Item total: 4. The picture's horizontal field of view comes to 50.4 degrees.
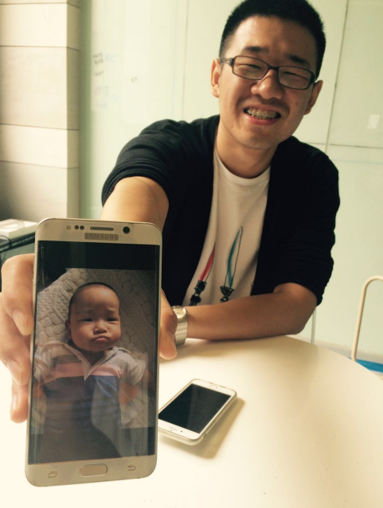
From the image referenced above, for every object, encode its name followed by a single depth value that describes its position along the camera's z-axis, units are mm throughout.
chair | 1136
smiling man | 826
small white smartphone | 513
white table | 438
